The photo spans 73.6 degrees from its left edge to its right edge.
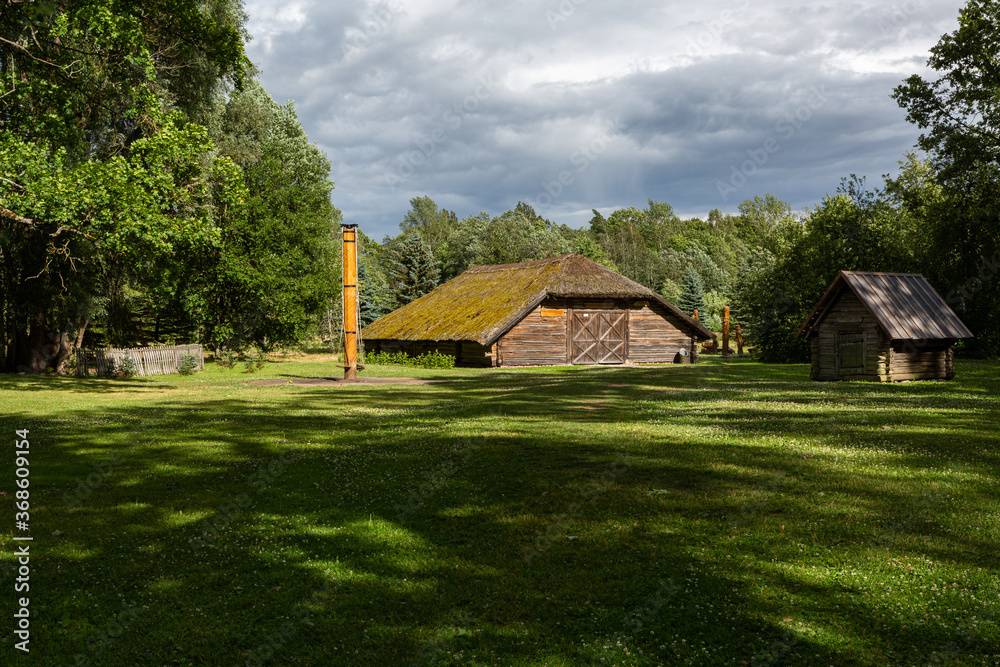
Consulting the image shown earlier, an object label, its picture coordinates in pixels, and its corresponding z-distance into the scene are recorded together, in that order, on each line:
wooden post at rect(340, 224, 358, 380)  28.54
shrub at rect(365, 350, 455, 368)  41.11
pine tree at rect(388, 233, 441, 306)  68.56
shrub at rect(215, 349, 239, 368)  38.59
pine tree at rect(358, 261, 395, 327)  66.94
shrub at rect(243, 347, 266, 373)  37.09
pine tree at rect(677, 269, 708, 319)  71.75
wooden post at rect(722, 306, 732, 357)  55.99
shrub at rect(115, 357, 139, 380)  31.55
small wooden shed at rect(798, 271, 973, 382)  26.17
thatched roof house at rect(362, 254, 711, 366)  40.44
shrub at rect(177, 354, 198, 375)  33.88
